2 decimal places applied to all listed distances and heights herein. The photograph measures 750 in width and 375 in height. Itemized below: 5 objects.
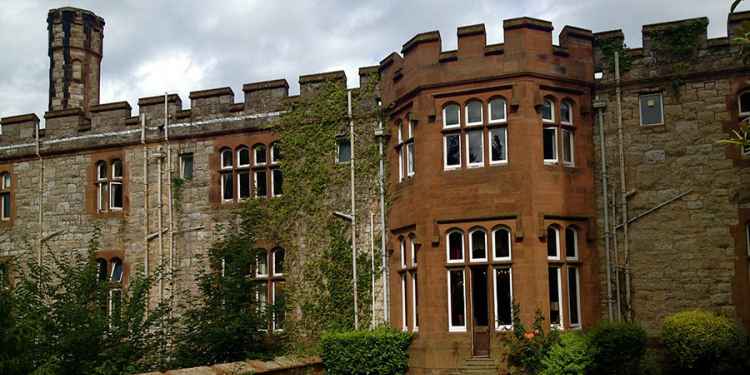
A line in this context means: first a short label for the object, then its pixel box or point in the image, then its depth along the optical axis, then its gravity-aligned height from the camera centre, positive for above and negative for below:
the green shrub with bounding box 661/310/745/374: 17.27 -0.98
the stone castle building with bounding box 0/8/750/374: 18.83 +2.33
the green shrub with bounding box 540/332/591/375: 17.19 -1.22
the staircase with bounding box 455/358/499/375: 18.33 -1.45
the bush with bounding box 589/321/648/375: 17.27 -1.05
